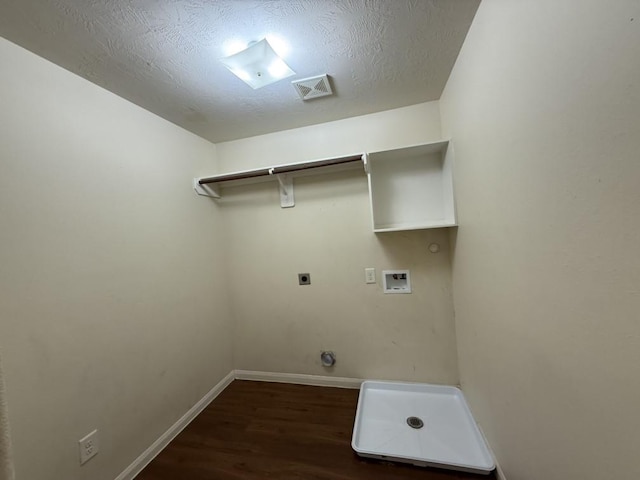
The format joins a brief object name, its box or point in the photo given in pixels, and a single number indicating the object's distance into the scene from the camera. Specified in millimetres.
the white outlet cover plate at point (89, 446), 1177
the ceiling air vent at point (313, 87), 1469
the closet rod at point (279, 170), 1784
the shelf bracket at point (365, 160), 1707
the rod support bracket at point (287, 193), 2094
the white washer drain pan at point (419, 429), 1327
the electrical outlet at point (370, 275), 1981
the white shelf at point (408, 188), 1793
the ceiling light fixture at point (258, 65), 1196
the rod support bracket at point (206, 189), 2016
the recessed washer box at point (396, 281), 1925
